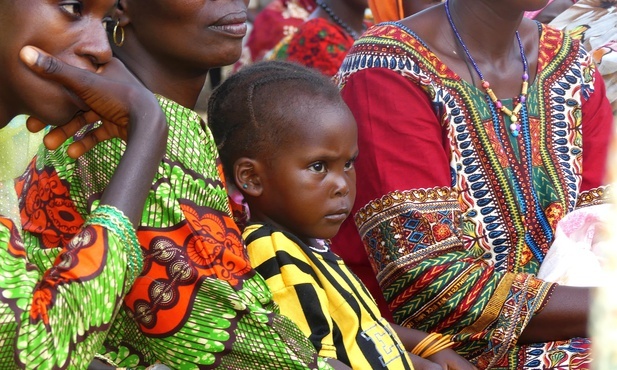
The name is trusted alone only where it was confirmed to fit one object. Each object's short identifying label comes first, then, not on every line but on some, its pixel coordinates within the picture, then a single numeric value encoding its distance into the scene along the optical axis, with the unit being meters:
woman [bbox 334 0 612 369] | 2.97
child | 2.65
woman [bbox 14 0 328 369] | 2.23
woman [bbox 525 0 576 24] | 5.03
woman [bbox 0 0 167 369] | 1.89
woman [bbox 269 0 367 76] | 6.06
